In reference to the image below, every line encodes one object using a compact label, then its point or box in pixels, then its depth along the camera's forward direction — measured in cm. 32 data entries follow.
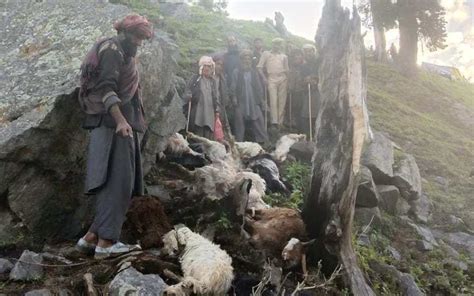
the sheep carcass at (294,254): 496
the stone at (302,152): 962
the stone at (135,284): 373
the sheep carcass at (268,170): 763
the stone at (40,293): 377
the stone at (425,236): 755
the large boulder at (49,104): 469
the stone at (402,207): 862
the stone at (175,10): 2191
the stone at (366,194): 794
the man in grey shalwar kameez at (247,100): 1048
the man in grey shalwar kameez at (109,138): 427
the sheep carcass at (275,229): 520
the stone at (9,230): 455
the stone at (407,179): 886
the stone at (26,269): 402
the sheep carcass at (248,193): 552
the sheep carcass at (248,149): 871
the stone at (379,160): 867
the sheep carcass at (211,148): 767
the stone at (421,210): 884
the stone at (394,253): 698
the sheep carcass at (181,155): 702
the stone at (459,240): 797
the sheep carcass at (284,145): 927
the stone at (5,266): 412
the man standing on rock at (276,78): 1145
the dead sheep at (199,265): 395
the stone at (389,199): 851
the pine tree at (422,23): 1958
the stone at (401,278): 579
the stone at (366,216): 777
